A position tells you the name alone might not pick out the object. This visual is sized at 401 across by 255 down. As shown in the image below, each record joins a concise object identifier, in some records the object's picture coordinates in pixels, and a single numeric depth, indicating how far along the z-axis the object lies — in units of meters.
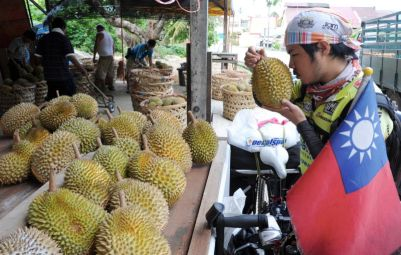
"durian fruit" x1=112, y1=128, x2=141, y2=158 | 1.50
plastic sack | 2.34
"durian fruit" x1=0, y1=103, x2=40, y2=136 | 2.05
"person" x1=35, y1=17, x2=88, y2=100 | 4.79
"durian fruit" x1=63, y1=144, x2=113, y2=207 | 1.18
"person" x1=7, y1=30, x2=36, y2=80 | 6.71
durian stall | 0.97
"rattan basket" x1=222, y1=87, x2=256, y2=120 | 5.23
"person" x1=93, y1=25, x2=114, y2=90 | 8.38
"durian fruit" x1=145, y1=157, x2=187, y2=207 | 1.28
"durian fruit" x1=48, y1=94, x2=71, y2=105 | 2.06
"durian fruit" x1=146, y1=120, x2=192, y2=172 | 1.52
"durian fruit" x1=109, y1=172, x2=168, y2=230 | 1.11
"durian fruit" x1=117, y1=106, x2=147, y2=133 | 1.80
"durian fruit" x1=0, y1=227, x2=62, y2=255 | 0.80
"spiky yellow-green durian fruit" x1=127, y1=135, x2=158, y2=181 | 1.29
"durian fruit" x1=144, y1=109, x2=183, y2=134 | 1.84
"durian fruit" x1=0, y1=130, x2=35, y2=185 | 1.53
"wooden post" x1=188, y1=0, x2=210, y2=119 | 2.09
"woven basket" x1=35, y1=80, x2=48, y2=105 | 6.25
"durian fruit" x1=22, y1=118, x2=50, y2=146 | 1.76
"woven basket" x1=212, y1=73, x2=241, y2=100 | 6.69
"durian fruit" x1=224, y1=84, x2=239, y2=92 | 5.39
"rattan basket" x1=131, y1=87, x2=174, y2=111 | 4.45
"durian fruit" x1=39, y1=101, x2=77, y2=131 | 1.88
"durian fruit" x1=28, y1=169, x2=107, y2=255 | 0.97
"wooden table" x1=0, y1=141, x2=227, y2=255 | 1.14
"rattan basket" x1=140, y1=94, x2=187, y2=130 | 3.43
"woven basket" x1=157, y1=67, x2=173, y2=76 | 5.74
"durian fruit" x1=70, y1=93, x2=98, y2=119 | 2.04
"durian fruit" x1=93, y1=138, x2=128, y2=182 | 1.34
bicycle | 1.16
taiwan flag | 1.25
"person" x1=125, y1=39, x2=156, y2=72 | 9.22
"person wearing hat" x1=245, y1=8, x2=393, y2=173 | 1.43
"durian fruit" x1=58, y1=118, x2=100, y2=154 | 1.67
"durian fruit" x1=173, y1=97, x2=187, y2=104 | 3.81
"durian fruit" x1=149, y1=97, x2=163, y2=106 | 3.67
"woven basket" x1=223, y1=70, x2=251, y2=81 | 6.92
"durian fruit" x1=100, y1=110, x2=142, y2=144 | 1.69
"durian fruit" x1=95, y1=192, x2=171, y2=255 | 0.88
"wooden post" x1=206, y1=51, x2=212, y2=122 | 2.19
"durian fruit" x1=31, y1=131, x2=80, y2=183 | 1.49
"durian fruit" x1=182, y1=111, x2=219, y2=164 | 1.71
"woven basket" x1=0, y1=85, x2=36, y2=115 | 5.55
